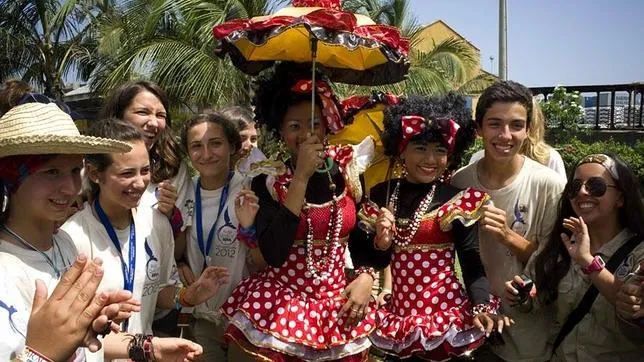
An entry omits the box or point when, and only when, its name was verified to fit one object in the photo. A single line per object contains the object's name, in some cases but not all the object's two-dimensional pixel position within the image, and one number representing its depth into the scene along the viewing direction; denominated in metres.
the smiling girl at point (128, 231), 2.90
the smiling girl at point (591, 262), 2.94
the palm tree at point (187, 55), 11.98
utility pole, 14.30
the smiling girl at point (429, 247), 3.03
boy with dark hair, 3.23
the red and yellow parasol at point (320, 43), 2.84
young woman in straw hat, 2.21
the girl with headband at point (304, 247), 2.93
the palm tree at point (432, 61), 14.19
